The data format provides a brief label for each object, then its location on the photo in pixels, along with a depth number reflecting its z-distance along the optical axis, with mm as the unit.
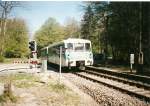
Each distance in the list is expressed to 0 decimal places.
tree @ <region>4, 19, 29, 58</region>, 71062
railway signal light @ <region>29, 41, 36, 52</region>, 24467
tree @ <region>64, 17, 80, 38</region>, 87750
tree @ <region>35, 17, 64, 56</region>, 83938
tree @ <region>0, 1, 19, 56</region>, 44500
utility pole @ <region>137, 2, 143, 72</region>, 20688
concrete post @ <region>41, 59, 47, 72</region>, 23784
